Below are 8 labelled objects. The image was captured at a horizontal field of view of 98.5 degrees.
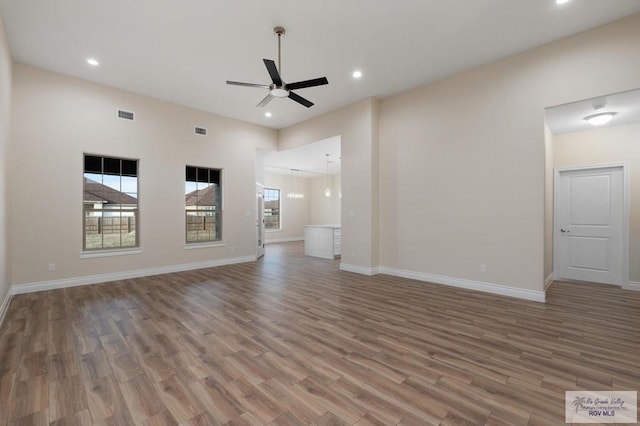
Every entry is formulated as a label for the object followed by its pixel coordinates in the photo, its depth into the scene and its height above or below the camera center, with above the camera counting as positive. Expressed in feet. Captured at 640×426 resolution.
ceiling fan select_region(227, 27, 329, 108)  11.61 +5.61
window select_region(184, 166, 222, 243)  21.27 +0.66
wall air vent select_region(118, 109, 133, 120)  17.72 +6.39
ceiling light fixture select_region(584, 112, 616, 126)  13.46 +4.68
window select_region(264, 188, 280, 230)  39.75 +0.58
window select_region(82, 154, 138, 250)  17.07 +0.66
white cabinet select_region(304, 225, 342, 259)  25.65 -2.76
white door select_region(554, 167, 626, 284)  15.42 -0.75
